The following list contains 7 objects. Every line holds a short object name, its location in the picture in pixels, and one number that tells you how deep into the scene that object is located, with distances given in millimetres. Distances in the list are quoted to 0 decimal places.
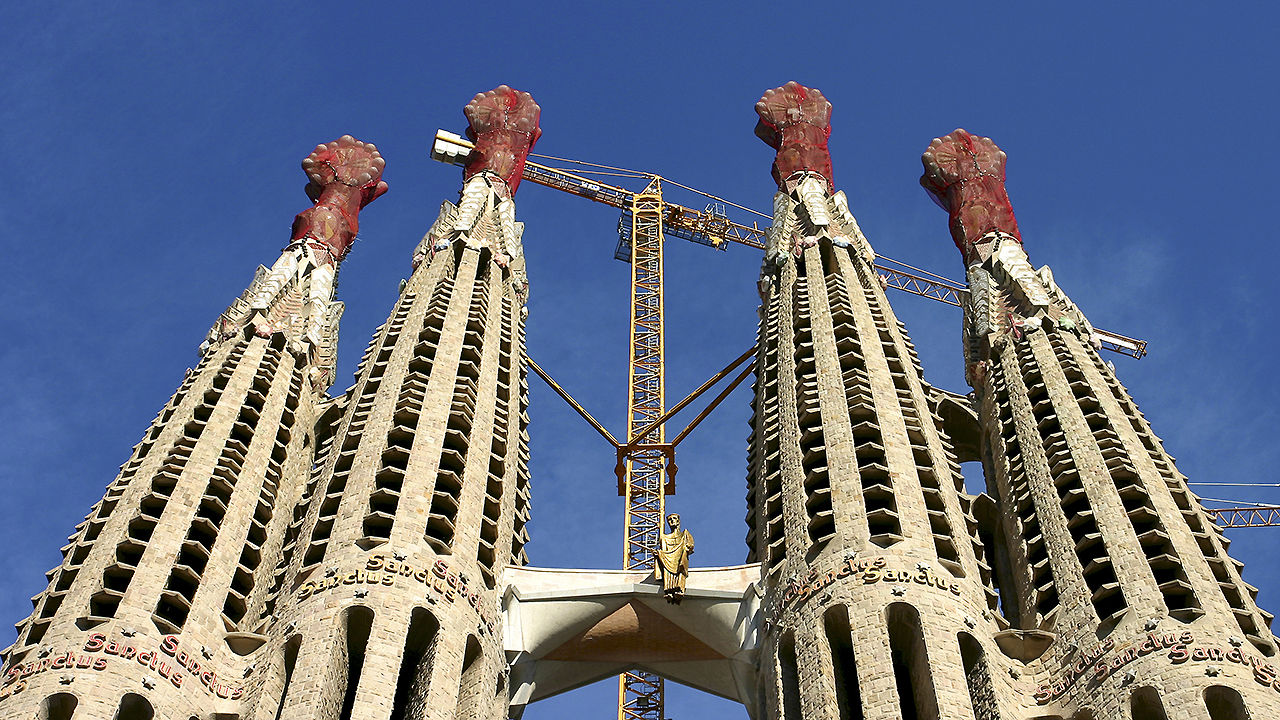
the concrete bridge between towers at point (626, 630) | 38844
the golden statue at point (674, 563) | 38969
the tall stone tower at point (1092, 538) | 32469
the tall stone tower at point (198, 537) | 32750
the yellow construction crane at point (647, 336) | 53781
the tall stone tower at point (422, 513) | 33906
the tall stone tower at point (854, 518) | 33406
